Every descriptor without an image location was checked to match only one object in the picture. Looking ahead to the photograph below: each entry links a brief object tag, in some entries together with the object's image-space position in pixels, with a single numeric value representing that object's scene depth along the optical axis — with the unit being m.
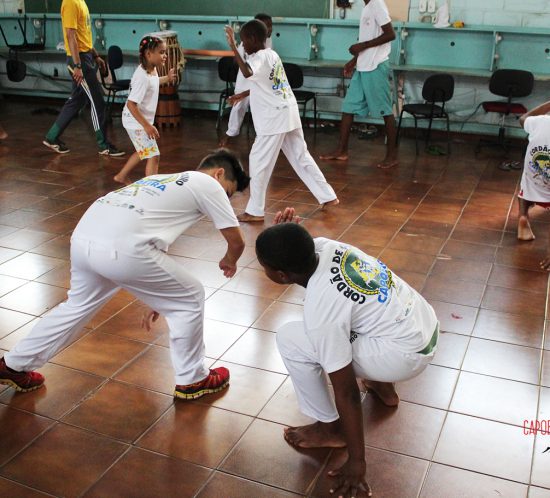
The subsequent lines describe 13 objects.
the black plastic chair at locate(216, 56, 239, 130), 8.23
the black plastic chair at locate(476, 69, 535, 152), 6.95
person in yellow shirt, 6.64
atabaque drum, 8.27
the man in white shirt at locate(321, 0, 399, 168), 6.35
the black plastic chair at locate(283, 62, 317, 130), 7.82
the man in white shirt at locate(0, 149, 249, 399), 2.50
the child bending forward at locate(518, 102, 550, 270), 4.42
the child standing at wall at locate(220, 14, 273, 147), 7.38
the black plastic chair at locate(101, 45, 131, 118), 8.43
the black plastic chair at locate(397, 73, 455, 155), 7.14
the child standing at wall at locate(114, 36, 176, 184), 5.32
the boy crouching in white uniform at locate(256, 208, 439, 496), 2.18
